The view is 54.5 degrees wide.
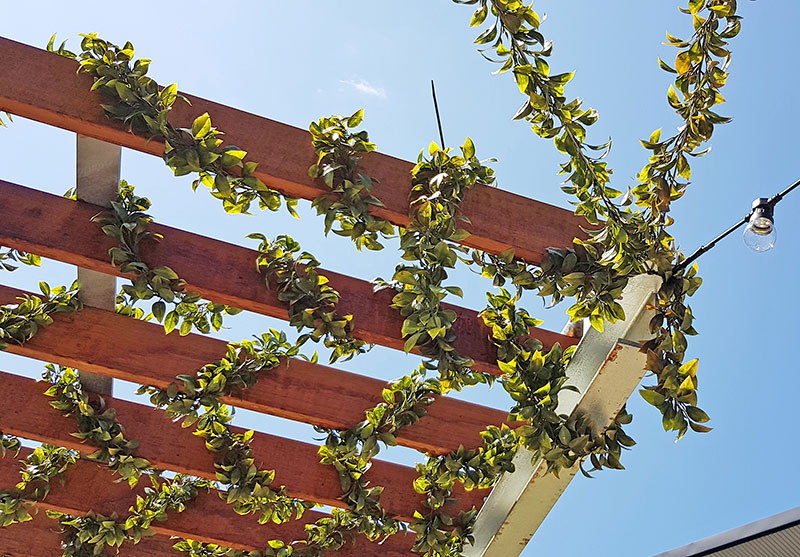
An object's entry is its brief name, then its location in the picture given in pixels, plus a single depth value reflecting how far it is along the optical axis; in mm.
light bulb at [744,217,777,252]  1501
